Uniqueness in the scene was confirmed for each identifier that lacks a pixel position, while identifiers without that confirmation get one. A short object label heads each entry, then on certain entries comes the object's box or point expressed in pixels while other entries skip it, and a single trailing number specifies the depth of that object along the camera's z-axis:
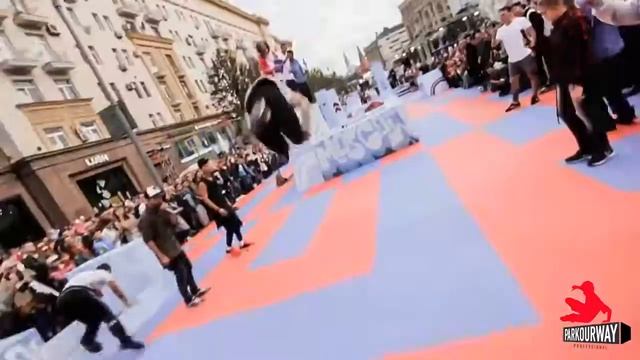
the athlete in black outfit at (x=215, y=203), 7.14
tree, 30.92
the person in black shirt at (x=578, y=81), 4.32
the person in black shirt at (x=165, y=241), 5.98
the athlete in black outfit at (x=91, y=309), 5.25
